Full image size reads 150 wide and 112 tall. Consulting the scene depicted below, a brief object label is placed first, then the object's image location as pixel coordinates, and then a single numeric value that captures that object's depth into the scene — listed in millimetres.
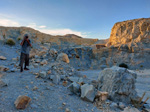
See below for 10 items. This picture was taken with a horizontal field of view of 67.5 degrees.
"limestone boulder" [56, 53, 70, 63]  7941
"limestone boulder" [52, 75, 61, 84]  3973
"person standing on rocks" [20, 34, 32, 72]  4598
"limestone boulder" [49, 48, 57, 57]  8880
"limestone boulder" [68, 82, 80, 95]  3402
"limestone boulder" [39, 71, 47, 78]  4137
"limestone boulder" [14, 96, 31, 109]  2147
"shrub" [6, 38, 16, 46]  14273
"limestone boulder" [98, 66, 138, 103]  3287
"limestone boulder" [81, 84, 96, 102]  3001
